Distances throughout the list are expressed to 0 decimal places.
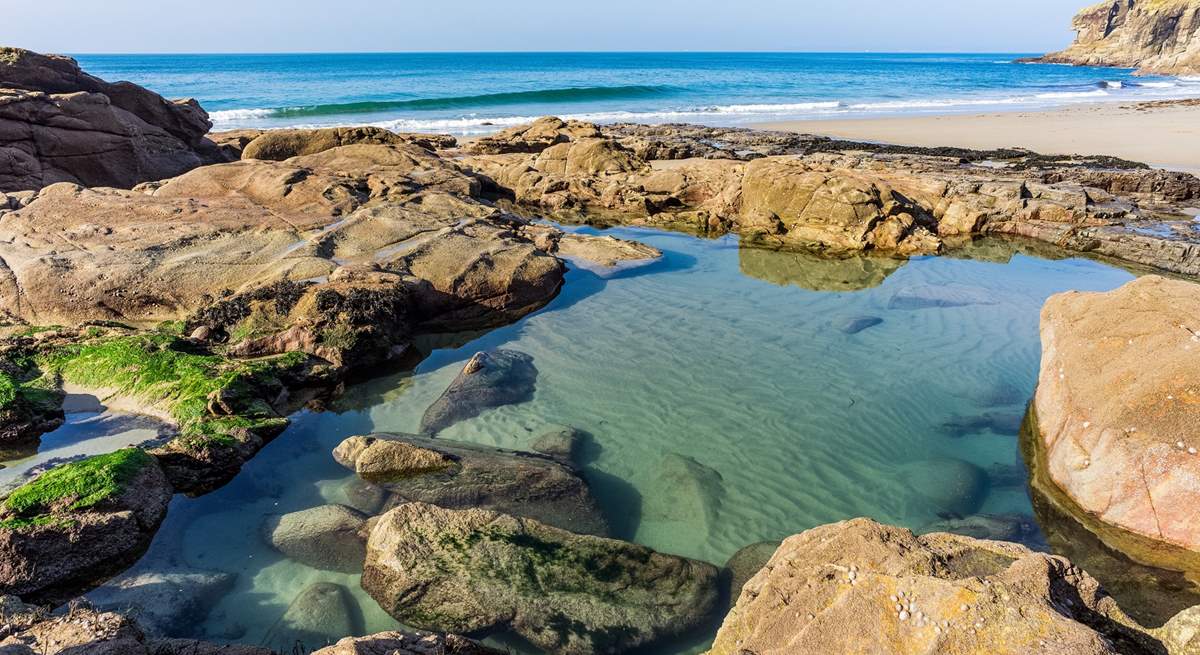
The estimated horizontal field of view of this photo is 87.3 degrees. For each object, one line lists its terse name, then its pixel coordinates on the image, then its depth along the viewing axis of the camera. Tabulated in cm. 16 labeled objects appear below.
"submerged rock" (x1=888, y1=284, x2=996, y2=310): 1127
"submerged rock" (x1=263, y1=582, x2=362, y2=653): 462
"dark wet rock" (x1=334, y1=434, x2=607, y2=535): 598
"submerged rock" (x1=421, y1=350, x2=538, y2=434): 769
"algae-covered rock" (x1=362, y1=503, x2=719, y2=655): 464
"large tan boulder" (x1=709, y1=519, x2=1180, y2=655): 279
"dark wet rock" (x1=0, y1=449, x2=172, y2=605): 477
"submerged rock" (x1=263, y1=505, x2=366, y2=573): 536
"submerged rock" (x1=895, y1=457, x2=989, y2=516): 625
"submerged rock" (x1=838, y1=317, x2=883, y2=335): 1015
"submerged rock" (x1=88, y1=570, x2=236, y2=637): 463
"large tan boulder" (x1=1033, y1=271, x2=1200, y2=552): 534
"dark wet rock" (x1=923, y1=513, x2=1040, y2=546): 572
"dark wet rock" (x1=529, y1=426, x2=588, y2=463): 701
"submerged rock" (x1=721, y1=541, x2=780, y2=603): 522
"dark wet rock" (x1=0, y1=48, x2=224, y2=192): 1439
